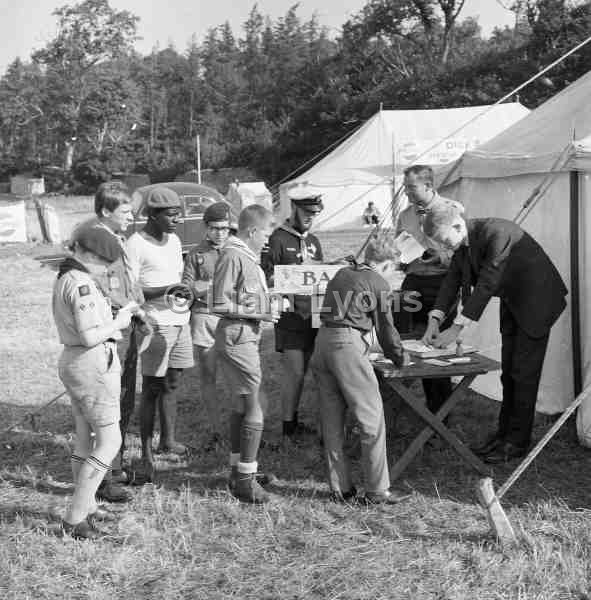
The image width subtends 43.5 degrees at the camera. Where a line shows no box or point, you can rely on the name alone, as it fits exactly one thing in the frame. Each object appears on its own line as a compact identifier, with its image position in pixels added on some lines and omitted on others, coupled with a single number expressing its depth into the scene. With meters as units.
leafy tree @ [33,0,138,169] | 58.00
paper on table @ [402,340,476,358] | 4.25
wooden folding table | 3.96
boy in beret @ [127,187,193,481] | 4.20
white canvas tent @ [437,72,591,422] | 4.80
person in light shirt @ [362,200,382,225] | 20.72
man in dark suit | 4.25
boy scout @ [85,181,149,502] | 3.84
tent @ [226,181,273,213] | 23.70
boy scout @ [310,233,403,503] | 3.71
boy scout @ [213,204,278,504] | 3.79
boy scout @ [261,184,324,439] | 4.91
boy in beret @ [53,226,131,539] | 3.29
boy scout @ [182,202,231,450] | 4.81
